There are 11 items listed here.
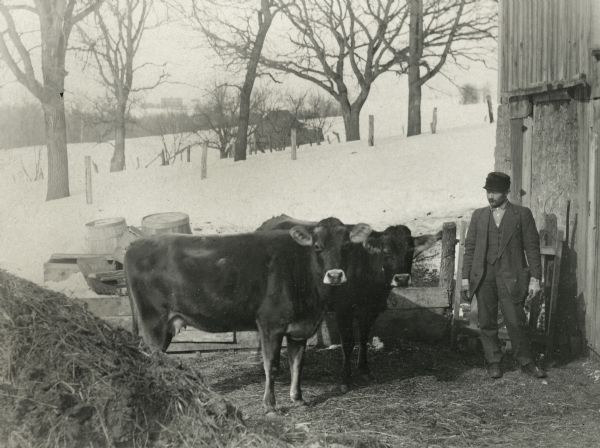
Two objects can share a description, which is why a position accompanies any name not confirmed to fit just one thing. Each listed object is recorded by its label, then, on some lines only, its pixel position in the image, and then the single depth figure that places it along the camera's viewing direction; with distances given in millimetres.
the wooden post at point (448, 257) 9531
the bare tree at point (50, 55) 18984
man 7945
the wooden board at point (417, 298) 9336
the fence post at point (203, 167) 26750
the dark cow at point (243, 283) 7297
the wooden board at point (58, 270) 12422
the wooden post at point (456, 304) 9227
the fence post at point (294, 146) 29984
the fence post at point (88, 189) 22102
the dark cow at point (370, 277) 8227
